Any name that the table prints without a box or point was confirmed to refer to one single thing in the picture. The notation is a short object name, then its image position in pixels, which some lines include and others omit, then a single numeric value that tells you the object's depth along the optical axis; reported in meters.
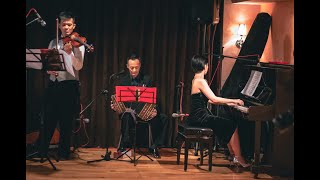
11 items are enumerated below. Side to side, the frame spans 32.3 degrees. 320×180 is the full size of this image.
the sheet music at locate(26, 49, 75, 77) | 5.87
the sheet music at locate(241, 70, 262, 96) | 6.57
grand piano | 5.85
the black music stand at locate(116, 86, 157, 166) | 6.58
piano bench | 6.29
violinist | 6.75
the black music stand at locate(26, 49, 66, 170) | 5.86
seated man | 6.98
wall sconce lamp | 7.72
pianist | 6.41
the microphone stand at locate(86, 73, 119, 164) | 6.86
